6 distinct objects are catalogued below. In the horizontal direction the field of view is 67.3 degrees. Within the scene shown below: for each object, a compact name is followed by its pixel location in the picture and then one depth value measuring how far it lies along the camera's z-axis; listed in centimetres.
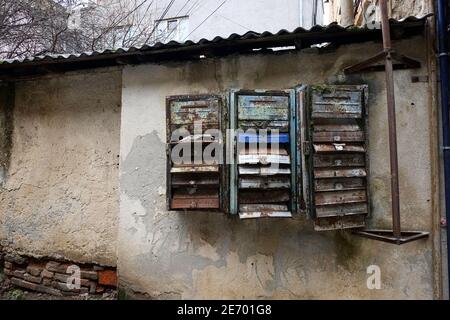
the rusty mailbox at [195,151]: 302
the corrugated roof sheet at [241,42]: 295
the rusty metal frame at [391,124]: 270
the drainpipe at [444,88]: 284
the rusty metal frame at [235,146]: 299
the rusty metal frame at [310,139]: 296
